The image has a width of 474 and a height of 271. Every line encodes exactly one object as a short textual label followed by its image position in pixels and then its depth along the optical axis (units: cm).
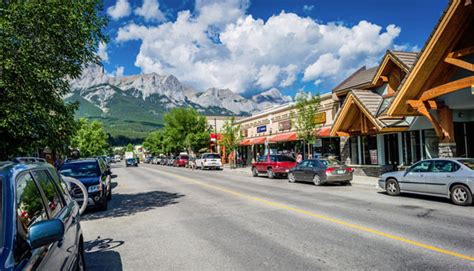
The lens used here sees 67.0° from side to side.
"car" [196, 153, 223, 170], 3997
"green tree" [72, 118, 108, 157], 7662
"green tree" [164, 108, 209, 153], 5816
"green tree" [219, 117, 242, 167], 4222
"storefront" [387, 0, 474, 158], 1481
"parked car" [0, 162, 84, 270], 260
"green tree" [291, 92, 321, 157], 2655
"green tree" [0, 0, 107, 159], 851
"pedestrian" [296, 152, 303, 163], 2871
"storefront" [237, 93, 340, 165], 2842
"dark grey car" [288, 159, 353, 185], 1809
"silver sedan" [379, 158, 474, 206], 1091
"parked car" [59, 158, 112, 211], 1164
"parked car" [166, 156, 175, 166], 6141
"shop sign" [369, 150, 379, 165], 2338
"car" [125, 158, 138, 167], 6518
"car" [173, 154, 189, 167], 5338
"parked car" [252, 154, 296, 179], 2405
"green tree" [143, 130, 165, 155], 9775
